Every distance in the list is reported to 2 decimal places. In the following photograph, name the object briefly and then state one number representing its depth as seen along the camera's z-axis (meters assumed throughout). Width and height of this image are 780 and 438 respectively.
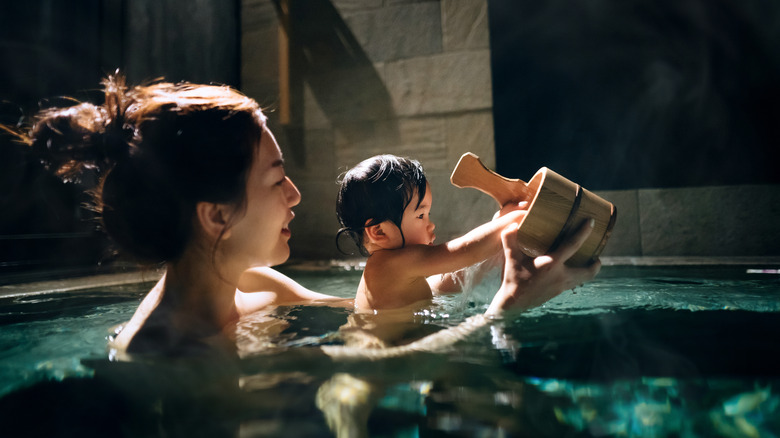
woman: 0.87
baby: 1.12
